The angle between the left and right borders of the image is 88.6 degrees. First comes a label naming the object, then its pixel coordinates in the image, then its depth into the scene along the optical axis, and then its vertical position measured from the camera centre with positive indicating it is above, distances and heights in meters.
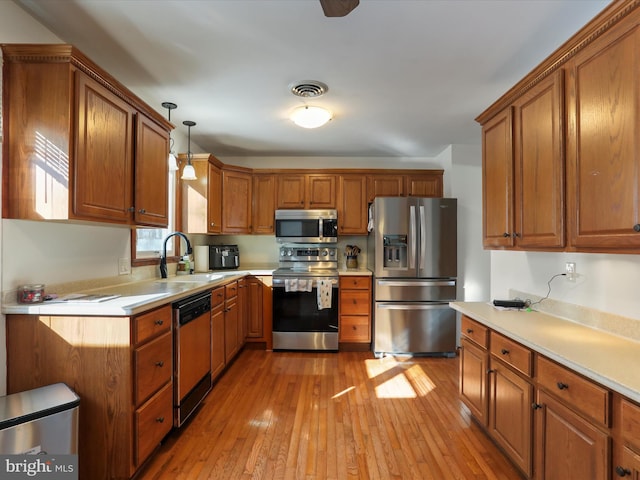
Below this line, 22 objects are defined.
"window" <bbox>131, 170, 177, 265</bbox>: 2.78 +0.03
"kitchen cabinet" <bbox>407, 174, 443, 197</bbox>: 4.23 +0.75
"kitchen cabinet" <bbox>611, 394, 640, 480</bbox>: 1.04 -0.64
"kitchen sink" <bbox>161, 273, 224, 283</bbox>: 2.96 -0.33
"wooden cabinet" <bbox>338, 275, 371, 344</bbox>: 3.83 -0.76
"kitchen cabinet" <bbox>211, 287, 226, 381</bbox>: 2.76 -0.78
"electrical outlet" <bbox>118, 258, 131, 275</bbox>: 2.56 -0.18
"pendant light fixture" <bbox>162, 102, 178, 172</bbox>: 2.82 +0.79
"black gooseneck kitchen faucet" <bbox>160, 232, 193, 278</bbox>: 3.06 -0.19
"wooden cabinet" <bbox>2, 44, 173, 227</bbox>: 1.59 +0.55
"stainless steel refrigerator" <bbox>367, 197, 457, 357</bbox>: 3.68 -0.33
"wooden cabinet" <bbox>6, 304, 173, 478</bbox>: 1.62 -0.63
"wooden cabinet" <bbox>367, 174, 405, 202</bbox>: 4.23 +0.75
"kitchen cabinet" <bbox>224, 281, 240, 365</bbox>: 3.12 -0.79
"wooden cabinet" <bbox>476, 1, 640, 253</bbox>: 1.28 +0.47
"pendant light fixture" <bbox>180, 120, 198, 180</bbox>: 2.94 +0.63
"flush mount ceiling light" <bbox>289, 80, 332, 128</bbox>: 2.48 +1.16
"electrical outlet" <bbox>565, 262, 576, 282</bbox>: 1.91 -0.16
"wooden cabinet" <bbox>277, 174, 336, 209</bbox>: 4.25 +0.69
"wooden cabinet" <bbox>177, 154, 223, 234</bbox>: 3.62 +0.51
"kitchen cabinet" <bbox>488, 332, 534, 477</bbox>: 1.58 -0.82
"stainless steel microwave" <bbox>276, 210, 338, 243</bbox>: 4.13 +0.22
